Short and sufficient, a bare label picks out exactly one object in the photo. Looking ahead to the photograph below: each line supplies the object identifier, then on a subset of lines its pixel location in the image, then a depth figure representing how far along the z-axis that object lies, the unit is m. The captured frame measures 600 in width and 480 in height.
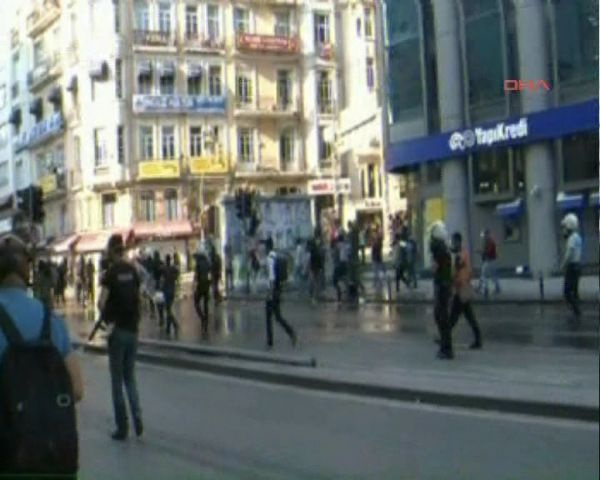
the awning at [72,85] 55.28
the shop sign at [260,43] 62.09
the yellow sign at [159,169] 60.28
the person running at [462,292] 15.20
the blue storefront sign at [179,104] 60.06
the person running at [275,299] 17.91
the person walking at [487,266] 27.77
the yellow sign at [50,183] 65.75
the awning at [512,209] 33.53
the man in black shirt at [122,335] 10.34
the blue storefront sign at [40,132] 64.56
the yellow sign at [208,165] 61.49
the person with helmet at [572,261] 19.27
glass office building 27.22
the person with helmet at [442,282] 14.62
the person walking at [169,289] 23.21
